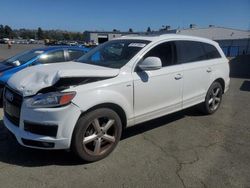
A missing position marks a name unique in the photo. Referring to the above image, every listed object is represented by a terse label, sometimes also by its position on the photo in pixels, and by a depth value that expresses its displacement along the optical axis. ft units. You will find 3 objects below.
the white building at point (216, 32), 128.20
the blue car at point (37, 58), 15.10
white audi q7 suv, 7.88
